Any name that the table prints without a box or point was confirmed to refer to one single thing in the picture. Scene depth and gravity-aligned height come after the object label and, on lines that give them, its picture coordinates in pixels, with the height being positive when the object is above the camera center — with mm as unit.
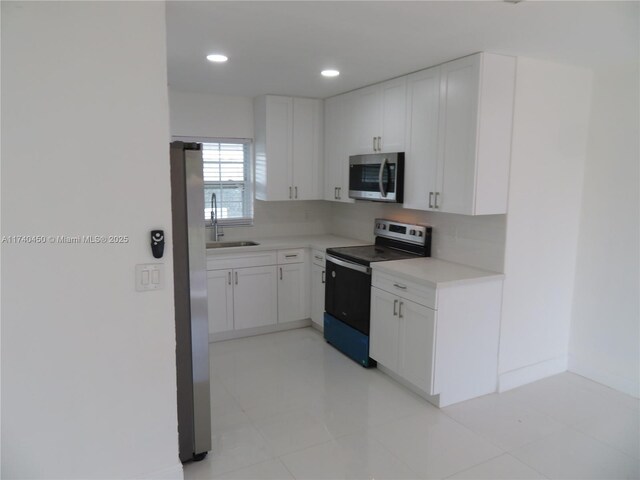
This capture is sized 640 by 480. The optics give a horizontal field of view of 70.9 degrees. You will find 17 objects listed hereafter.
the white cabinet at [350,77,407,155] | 3636 +605
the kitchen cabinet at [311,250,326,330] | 4379 -984
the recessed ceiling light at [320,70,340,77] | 3441 +884
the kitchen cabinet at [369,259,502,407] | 3016 -973
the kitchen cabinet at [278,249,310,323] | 4496 -990
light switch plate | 2139 -435
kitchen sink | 4561 -592
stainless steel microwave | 3646 +96
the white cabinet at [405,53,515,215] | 2973 +392
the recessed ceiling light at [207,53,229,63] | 3016 +874
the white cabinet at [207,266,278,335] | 4199 -1065
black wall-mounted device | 2125 -271
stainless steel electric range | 3684 -780
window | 4664 +77
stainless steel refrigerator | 2328 -608
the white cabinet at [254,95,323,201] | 4496 +400
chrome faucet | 4633 -358
